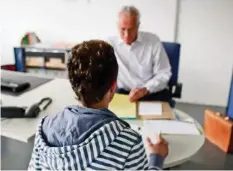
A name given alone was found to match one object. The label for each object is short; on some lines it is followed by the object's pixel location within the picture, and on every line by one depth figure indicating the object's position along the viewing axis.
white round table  1.34
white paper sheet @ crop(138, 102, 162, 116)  1.77
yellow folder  1.72
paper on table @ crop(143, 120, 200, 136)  1.57
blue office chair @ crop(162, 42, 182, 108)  2.45
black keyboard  2.04
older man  2.31
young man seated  0.94
